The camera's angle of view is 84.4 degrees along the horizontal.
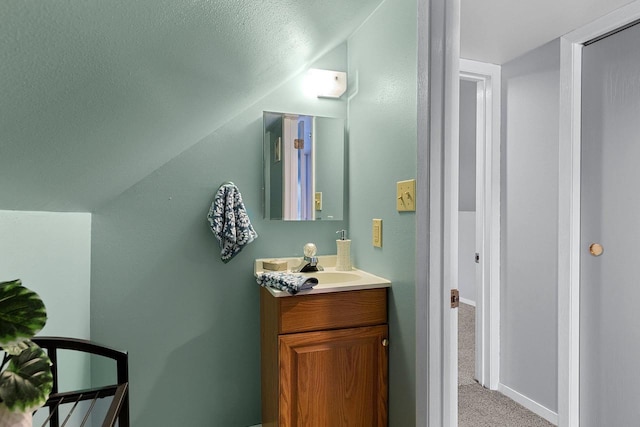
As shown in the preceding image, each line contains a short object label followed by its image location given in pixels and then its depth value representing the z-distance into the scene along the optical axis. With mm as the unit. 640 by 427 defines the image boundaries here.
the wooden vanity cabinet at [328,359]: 1511
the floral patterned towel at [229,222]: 1772
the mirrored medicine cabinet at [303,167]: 1955
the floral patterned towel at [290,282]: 1468
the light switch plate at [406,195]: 1443
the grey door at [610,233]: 1665
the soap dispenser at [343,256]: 1951
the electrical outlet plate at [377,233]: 1723
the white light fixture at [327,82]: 1998
